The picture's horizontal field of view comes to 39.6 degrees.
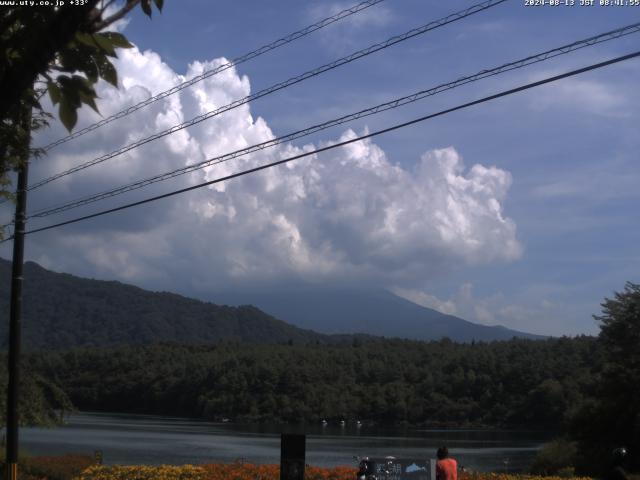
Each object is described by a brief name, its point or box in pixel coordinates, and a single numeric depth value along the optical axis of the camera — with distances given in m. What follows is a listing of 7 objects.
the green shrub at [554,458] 29.27
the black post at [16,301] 18.00
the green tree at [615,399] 30.02
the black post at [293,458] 15.45
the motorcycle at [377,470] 16.36
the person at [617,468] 11.77
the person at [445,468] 14.84
